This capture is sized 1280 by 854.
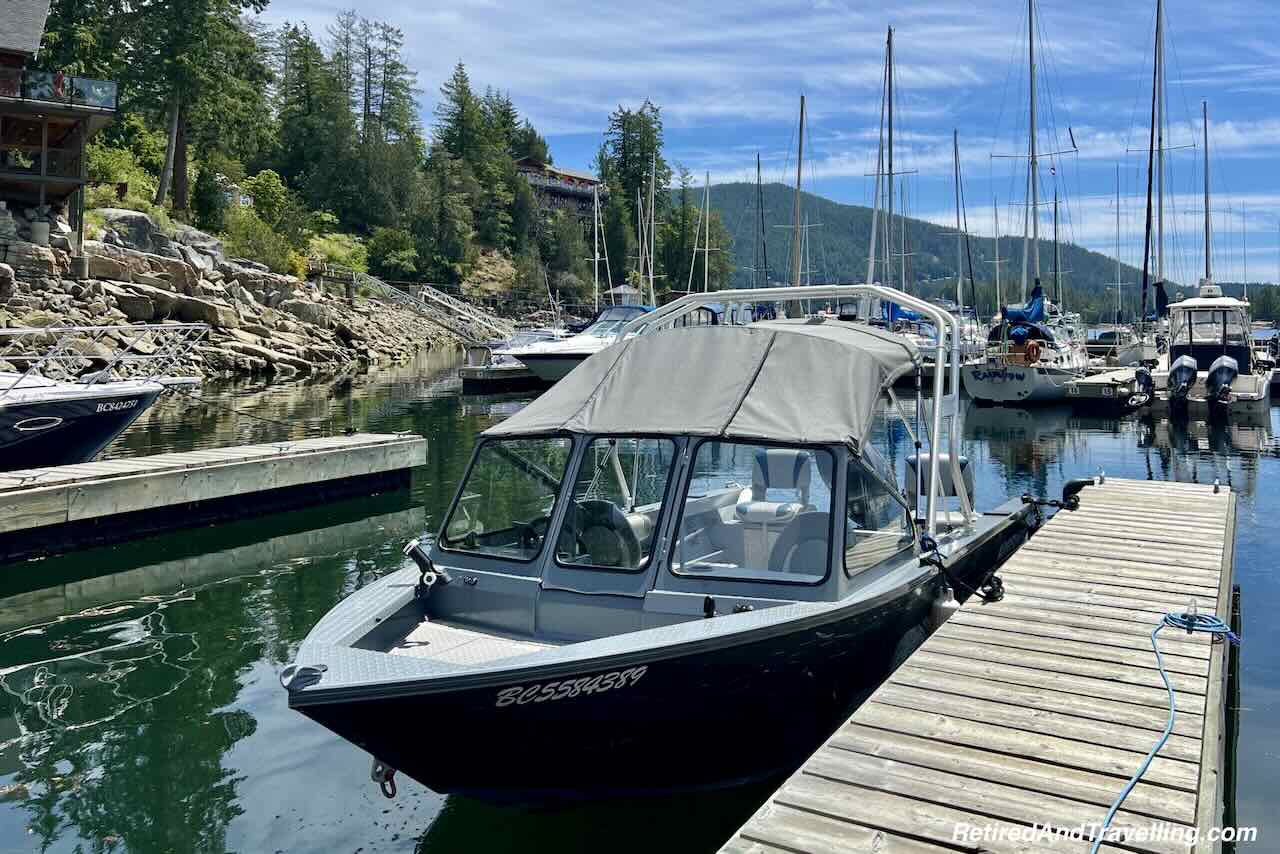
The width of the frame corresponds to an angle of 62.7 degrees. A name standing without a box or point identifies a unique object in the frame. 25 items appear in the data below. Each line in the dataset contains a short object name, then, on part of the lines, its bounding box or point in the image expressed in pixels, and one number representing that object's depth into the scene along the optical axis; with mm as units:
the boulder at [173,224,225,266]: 47969
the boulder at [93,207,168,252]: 44319
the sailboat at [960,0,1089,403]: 33562
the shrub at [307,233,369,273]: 70812
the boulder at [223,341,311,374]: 41906
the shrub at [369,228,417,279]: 76938
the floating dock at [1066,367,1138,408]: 32625
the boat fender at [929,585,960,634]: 7809
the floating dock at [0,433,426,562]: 12992
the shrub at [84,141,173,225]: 48031
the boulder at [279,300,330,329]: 50438
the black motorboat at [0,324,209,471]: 15688
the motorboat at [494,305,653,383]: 37188
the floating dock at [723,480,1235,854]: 4480
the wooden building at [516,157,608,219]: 108375
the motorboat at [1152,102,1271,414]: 30734
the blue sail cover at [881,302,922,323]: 50459
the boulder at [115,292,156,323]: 38000
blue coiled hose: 6634
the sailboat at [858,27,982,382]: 40656
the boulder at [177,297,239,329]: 41000
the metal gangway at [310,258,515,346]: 69775
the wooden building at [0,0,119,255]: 36844
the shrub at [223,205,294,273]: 55875
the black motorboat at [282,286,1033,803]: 5680
